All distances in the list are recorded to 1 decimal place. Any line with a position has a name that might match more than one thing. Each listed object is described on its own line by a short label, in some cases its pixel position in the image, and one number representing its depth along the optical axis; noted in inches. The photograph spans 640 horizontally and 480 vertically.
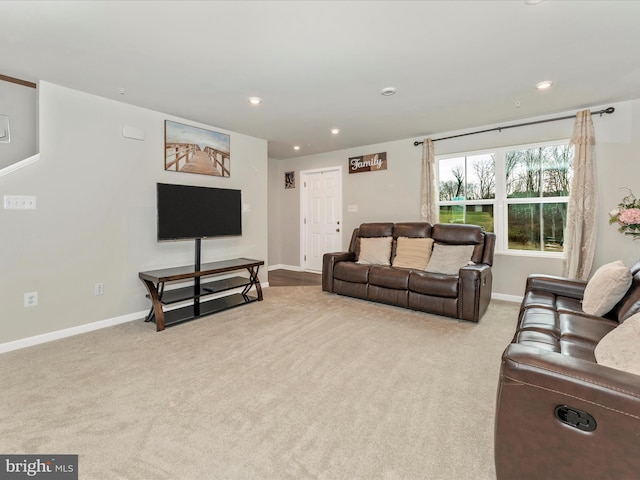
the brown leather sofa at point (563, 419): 40.1
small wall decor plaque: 258.7
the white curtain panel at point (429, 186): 184.7
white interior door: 234.8
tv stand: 126.4
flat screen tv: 130.9
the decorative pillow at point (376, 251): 173.0
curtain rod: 137.3
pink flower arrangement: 118.4
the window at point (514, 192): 156.8
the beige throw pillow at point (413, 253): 161.0
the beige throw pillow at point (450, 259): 147.0
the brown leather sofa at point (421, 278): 133.3
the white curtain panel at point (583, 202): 139.9
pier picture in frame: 148.0
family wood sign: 207.8
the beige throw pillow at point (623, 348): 46.8
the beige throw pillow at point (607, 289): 83.4
